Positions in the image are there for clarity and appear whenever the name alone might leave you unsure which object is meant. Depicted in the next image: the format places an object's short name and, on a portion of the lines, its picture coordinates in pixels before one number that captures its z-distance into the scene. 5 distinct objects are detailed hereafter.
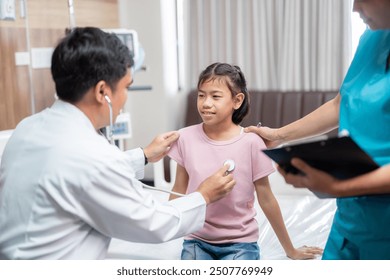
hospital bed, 1.69
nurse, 0.86
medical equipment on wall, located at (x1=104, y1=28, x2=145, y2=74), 2.09
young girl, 1.36
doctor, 0.94
